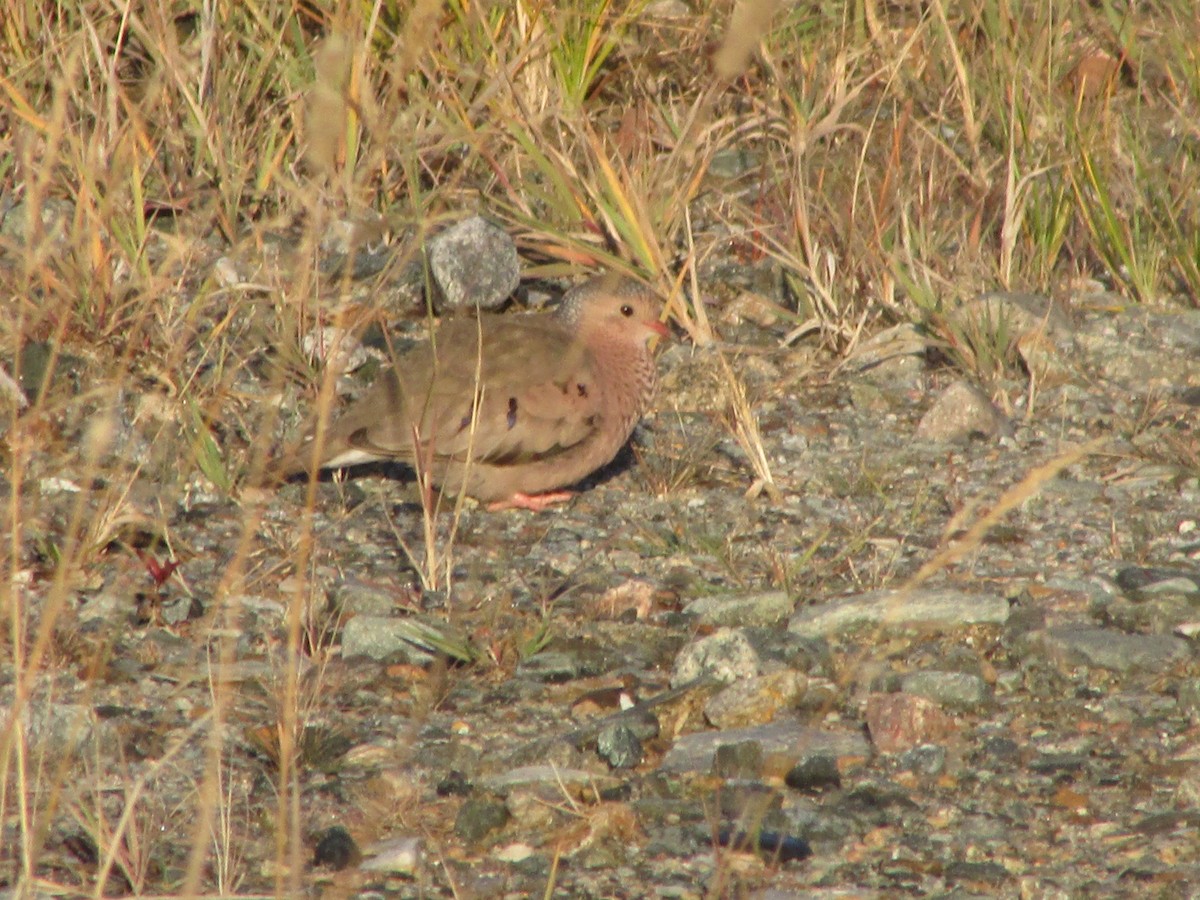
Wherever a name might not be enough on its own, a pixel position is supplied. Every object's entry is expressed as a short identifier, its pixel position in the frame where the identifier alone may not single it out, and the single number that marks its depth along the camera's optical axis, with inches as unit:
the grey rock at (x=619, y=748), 284.2
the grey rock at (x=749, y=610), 339.3
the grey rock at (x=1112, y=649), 312.7
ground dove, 400.5
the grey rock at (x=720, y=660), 311.7
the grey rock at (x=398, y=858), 248.4
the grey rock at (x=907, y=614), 330.0
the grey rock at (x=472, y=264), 484.7
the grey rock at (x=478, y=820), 259.8
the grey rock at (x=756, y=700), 299.6
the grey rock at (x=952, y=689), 303.0
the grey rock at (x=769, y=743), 283.1
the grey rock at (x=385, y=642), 323.3
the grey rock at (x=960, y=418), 430.0
